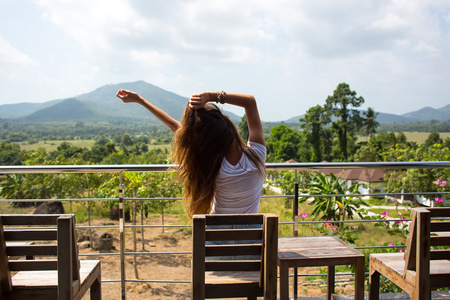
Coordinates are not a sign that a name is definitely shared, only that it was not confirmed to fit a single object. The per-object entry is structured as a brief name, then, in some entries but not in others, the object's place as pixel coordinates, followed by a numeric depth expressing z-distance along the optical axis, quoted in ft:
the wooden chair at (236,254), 4.79
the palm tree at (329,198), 22.66
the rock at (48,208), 62.17
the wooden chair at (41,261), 4.67
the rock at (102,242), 44.60
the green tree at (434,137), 261.15
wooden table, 5.97
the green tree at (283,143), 270.32
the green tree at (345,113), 241.55
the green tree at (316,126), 252.89
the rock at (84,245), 46.30
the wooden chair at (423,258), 5.32
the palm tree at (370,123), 270.26
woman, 5.67
